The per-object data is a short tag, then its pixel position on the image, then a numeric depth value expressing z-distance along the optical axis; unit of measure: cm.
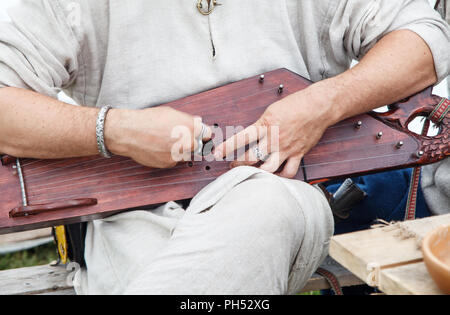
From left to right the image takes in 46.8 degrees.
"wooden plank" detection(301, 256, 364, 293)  171
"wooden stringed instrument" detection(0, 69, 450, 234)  161
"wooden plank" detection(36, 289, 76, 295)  173
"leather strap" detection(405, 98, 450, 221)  175
